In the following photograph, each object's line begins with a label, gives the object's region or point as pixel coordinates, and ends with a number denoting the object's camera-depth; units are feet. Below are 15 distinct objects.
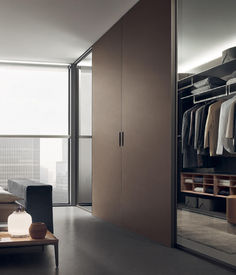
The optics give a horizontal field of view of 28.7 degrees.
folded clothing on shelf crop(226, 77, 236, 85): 10.79
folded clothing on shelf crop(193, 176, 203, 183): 12.15
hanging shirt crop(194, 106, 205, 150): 12.80
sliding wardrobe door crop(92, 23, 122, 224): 19.27
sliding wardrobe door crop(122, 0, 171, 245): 14.65
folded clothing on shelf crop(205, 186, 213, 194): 11.55
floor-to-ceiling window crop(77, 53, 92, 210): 24.56
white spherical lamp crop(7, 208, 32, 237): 11.91
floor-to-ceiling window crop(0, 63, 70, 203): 26.27
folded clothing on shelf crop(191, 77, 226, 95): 11.53
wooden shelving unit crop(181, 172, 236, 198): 10.75
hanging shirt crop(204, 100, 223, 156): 11.89
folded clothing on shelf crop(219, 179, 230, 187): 10.84
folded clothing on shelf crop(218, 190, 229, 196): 10.88
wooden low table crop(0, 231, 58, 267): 11.30
